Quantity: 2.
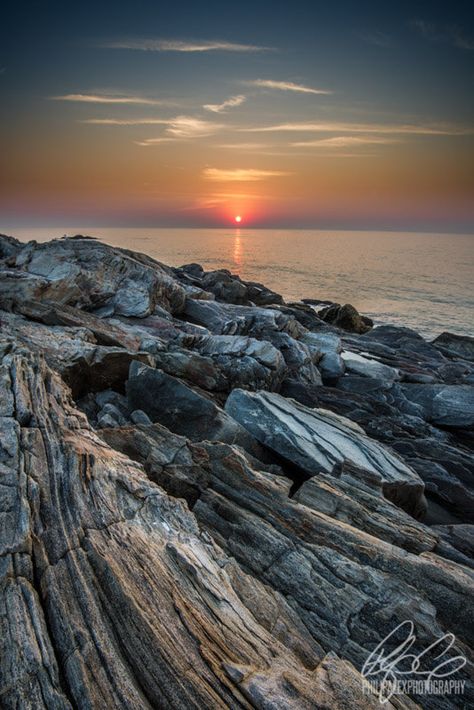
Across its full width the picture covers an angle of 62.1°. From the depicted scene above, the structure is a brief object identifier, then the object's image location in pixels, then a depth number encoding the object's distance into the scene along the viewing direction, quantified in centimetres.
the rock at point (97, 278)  2631
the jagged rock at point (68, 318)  2091
